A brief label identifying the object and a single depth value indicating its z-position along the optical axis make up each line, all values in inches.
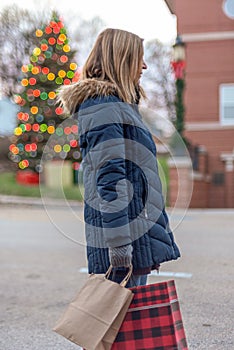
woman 92.3
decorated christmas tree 823.1
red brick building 701.3
